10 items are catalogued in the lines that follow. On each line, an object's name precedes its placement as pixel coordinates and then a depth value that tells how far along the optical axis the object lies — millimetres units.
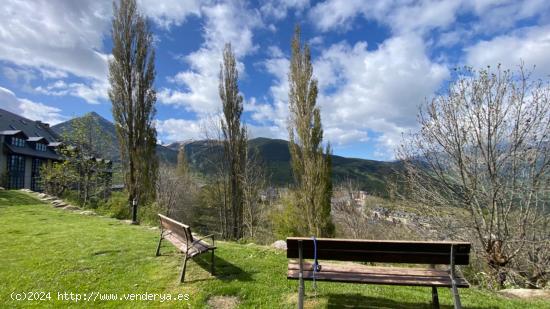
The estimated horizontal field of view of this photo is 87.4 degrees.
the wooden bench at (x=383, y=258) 3516
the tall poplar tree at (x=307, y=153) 14555
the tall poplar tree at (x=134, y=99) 16797
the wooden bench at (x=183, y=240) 4949
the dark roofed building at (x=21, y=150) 35656
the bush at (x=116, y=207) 14586
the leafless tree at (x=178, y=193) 28111
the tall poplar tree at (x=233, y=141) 18953
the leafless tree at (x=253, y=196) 18812
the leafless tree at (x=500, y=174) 6758
